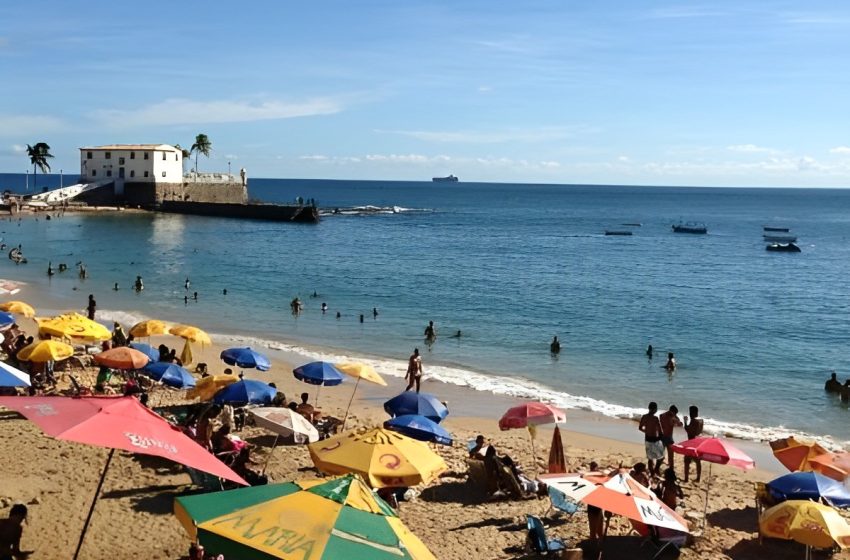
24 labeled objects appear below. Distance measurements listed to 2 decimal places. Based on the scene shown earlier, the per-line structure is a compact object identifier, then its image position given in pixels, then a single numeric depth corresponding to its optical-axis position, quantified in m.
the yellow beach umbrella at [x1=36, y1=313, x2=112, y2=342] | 18.69
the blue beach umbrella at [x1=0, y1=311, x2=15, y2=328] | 22.34
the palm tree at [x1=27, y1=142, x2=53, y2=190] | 113.94
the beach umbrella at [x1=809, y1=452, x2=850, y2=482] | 13.69
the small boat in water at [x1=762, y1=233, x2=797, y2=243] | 95.94
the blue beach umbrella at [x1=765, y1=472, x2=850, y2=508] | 12.16
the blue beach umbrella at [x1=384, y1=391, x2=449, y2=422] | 16.20
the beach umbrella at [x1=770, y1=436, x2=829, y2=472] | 14.23
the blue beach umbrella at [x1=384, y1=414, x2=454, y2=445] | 14.42
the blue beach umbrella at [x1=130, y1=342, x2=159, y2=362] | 19.70
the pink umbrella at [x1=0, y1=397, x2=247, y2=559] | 7.88
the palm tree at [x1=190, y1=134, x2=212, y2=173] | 123.19
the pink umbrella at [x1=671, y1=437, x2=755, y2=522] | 13.02
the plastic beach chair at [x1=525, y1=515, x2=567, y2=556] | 11.29
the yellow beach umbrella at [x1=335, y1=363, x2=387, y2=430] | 17.77
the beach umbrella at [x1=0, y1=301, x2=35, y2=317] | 23.91
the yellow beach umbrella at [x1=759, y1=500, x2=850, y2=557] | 10.73
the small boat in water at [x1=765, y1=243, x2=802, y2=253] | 85.31
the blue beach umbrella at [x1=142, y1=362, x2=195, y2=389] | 17.31
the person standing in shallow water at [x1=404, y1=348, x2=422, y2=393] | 22.81
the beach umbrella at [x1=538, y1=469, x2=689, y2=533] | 10.05
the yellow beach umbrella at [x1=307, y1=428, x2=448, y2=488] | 10.52
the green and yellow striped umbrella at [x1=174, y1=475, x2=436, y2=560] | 6.86
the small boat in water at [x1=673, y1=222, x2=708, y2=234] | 108.64
